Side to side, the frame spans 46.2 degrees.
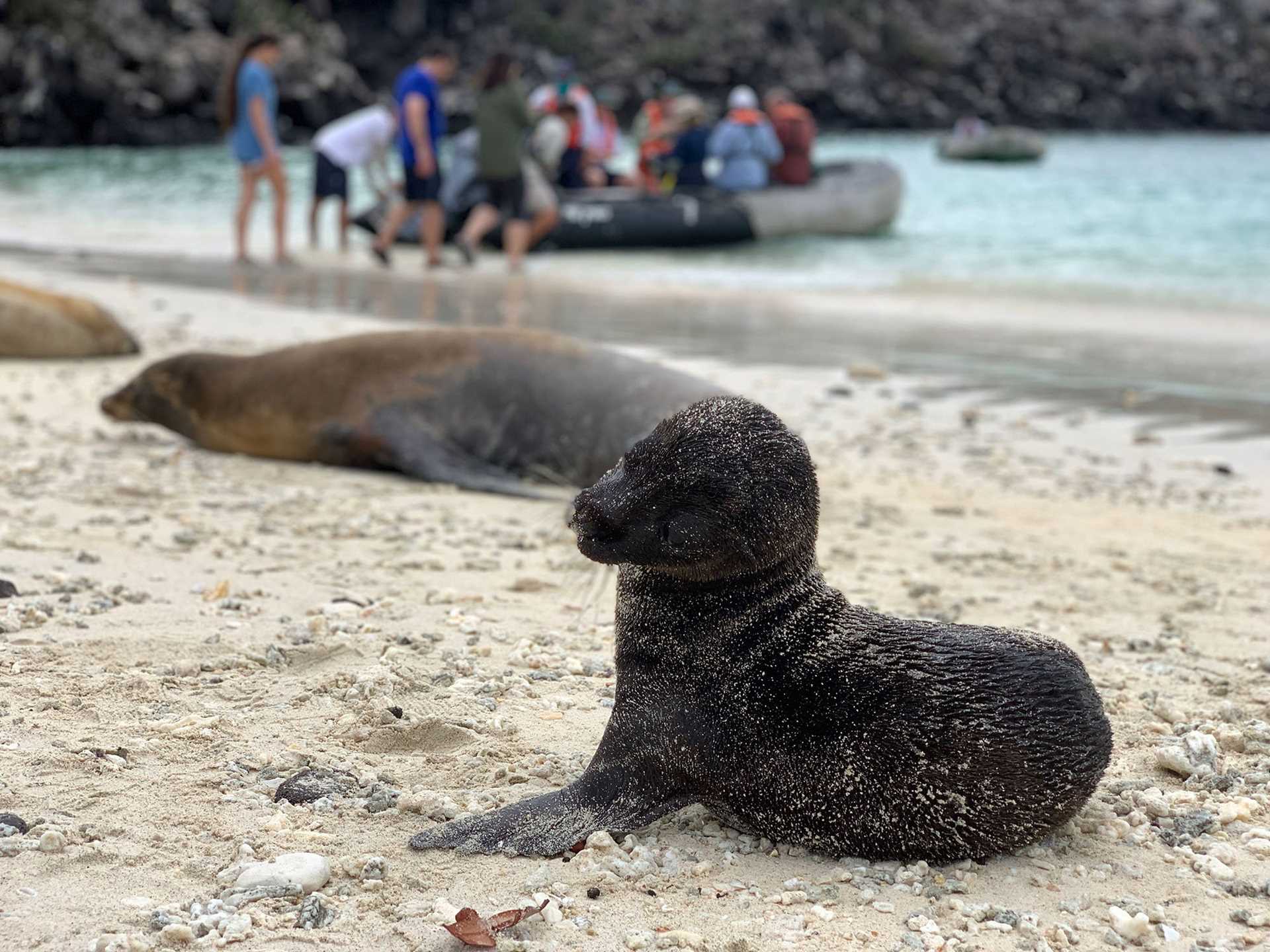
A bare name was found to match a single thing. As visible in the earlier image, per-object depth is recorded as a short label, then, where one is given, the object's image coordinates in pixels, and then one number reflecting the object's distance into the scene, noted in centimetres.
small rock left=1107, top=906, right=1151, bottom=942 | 252
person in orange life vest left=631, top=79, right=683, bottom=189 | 2052
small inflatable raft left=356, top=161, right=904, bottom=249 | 1788
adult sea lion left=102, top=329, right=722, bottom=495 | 639
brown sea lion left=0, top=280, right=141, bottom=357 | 901
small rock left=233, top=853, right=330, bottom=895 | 253
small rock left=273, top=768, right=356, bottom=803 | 291
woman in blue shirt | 1391
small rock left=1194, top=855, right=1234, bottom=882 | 274
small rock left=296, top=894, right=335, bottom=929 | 244
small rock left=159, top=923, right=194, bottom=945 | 234
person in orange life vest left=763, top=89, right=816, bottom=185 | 2108
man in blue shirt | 1420
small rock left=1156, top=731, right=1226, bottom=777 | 320
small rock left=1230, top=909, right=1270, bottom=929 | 257
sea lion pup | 271
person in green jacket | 1457
